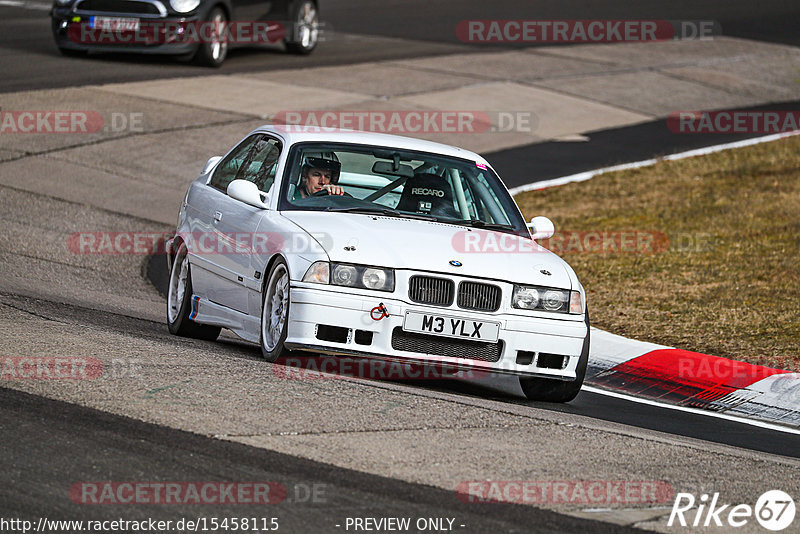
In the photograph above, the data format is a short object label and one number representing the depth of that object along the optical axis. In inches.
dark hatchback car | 1638.8
